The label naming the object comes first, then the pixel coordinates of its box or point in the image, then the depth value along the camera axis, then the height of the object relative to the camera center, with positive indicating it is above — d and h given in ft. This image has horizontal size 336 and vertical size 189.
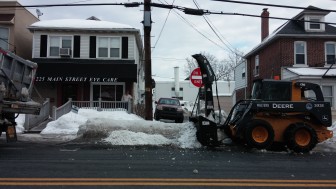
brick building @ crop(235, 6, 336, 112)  93.25 +14.87
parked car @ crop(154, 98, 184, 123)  86.02 -1.80
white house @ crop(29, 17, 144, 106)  90.33 +12.47
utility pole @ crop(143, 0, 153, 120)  57.21 +6.84
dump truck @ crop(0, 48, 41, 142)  35.81 +1.18
